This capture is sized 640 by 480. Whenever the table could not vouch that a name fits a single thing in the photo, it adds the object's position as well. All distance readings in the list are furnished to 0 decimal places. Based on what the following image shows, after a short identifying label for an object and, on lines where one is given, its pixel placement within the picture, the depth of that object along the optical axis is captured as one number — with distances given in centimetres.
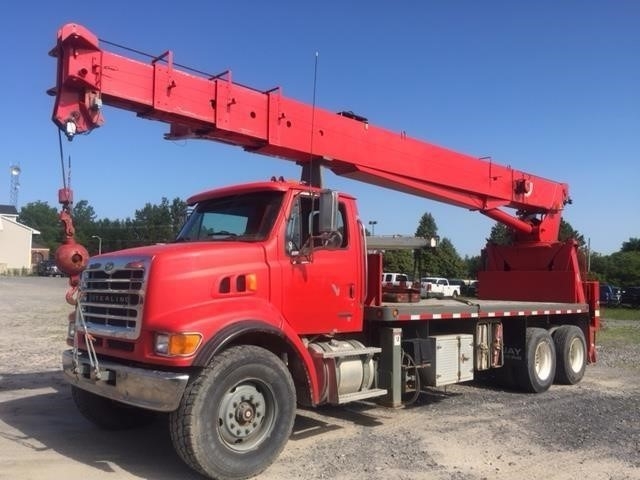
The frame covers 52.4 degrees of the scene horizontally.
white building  8325
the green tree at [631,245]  7594
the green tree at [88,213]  12454
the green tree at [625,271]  5726
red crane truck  589
